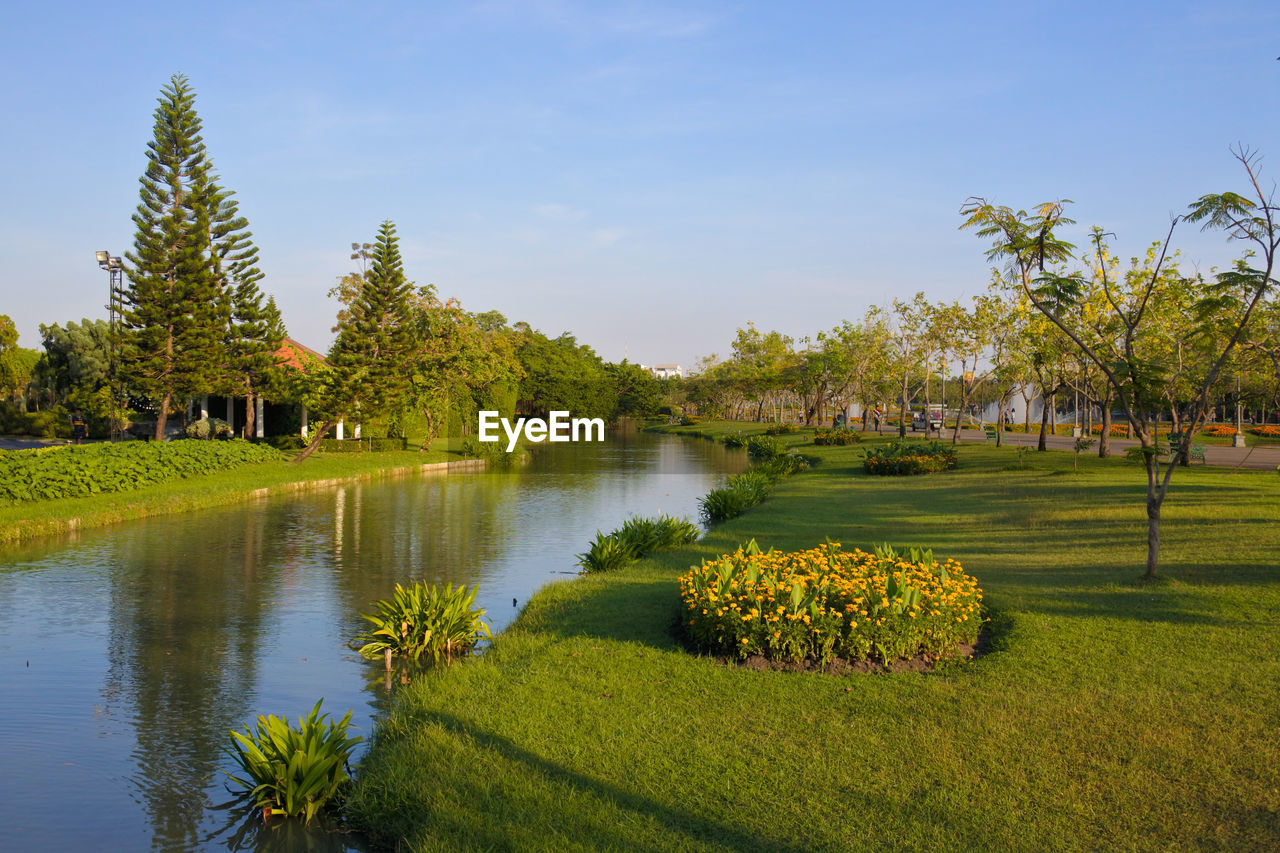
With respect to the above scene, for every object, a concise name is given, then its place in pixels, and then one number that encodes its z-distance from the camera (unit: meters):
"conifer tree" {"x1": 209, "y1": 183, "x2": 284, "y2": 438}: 27.55
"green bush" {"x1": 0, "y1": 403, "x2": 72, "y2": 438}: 35.66
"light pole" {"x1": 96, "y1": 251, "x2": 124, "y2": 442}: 25.52
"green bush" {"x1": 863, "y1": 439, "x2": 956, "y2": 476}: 22.23
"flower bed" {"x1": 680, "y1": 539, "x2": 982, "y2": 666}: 6.55
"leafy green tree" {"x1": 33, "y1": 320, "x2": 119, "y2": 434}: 34.34
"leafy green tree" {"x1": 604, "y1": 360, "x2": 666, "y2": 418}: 79.56
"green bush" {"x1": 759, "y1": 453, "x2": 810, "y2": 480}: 23.55
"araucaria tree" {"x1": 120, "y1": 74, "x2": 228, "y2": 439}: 25.28
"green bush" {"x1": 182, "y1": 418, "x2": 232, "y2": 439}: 28.86
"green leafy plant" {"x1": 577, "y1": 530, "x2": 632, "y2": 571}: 11.27
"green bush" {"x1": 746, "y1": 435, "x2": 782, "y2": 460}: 33.92
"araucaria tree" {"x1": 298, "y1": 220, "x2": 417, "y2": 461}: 28.45
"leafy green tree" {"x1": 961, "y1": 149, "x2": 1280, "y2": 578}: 8.28
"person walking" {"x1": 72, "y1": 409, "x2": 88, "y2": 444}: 31.33
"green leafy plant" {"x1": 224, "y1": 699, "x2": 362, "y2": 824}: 4.93
